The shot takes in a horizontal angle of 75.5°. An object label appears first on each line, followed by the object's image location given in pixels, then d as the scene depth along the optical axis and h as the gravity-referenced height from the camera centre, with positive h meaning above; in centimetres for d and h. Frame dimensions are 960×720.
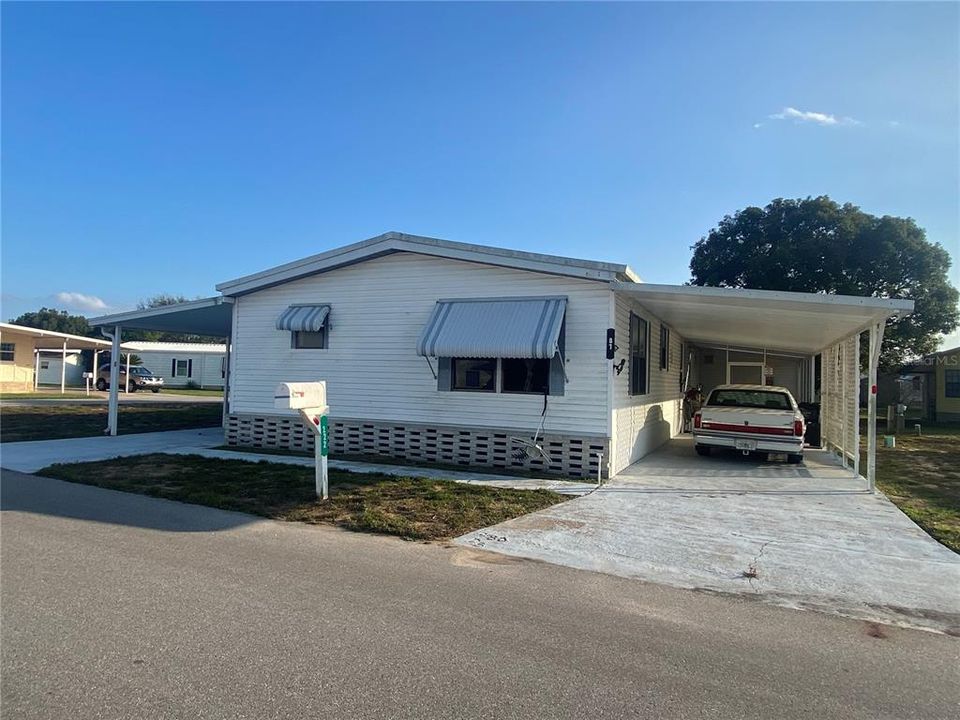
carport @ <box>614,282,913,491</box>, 838 +122
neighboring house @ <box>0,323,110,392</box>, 3422 +185
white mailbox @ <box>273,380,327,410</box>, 732 -14
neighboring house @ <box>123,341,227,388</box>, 4444 +136
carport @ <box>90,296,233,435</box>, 1375 +155
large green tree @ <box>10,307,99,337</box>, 7994 +764
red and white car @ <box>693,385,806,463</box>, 1208 -60
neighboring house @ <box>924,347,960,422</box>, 2597 +37
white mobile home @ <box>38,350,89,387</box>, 4472 +82
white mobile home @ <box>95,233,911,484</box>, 1003 +80
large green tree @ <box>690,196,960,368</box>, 2333 +517
